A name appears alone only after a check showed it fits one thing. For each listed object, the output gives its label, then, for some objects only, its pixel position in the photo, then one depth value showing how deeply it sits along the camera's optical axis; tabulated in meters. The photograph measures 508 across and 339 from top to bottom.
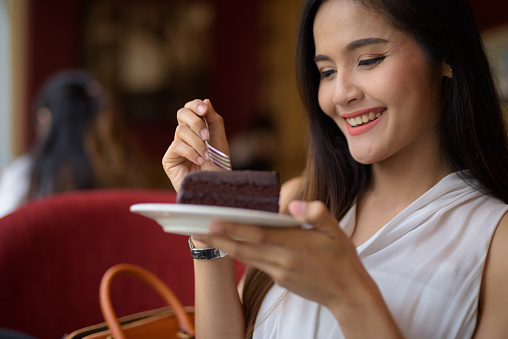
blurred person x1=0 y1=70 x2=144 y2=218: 2.64
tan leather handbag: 1.28
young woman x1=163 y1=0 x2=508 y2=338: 1.16
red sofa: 1.51
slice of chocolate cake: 0.94
